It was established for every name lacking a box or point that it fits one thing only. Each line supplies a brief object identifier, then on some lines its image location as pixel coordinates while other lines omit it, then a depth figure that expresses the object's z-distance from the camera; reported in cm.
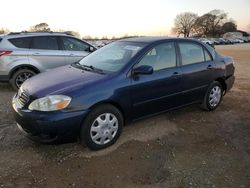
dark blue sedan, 267
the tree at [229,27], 7218
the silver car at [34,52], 531
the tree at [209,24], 6906
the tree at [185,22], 6866
